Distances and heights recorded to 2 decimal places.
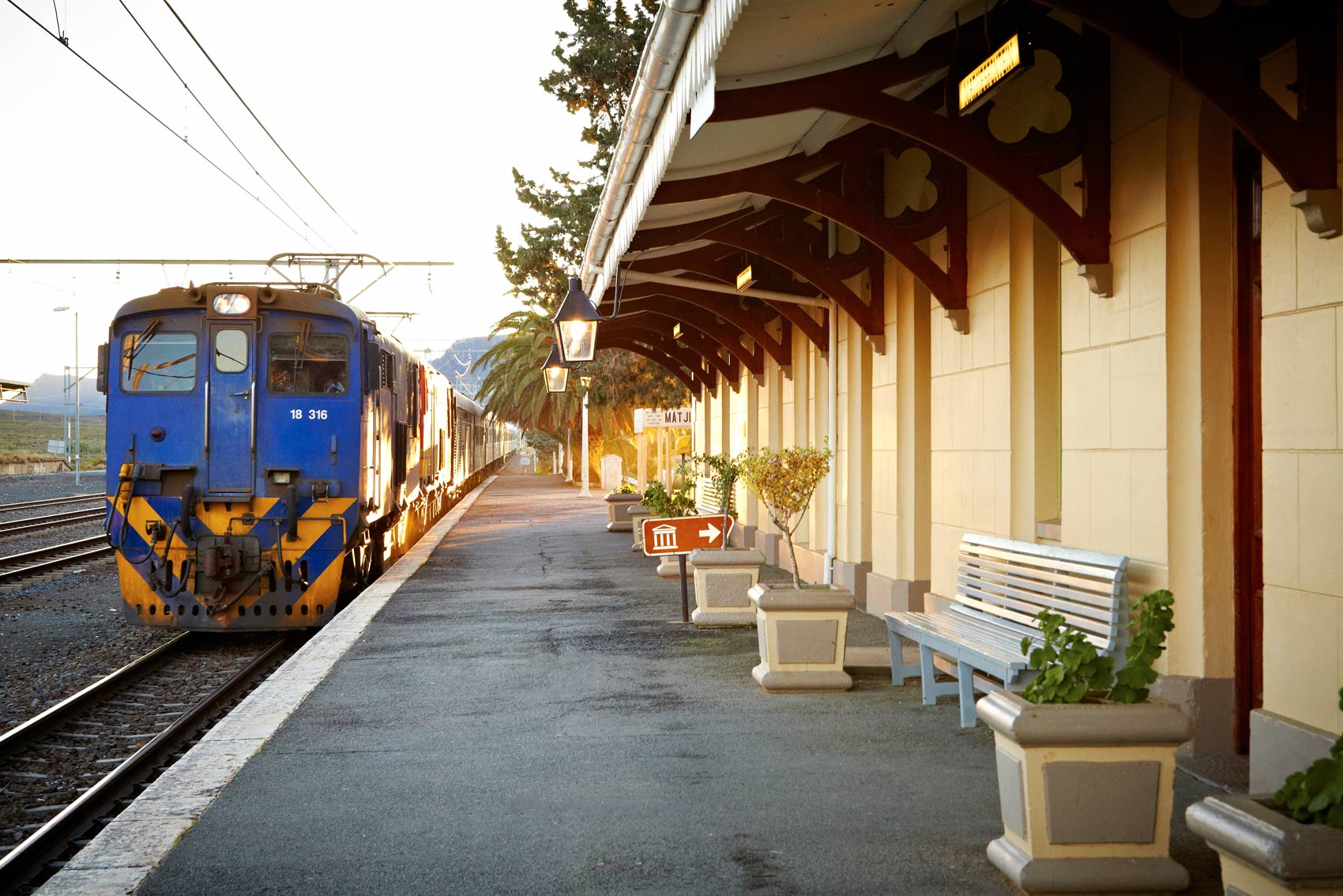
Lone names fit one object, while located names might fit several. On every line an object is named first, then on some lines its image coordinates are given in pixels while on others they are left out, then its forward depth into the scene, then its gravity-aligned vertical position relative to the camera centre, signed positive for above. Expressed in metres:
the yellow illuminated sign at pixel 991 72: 5.46 +1.85
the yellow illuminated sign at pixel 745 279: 11.39 +1.76
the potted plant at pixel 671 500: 15.58 -0.47
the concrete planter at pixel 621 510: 21.92 -0.82
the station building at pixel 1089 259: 4.76 +1.11
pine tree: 20.61 +5.35
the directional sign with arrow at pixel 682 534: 9.54 -0.55
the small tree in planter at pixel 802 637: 7.48 -1.07
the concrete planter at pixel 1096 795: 4.07 -1.12
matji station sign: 18.62 +0.72
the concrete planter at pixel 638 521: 17.50 -0.83
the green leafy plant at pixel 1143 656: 4.24 -0.68
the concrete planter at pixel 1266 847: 3.00 -0.97
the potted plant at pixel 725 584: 10.07 -1.00
